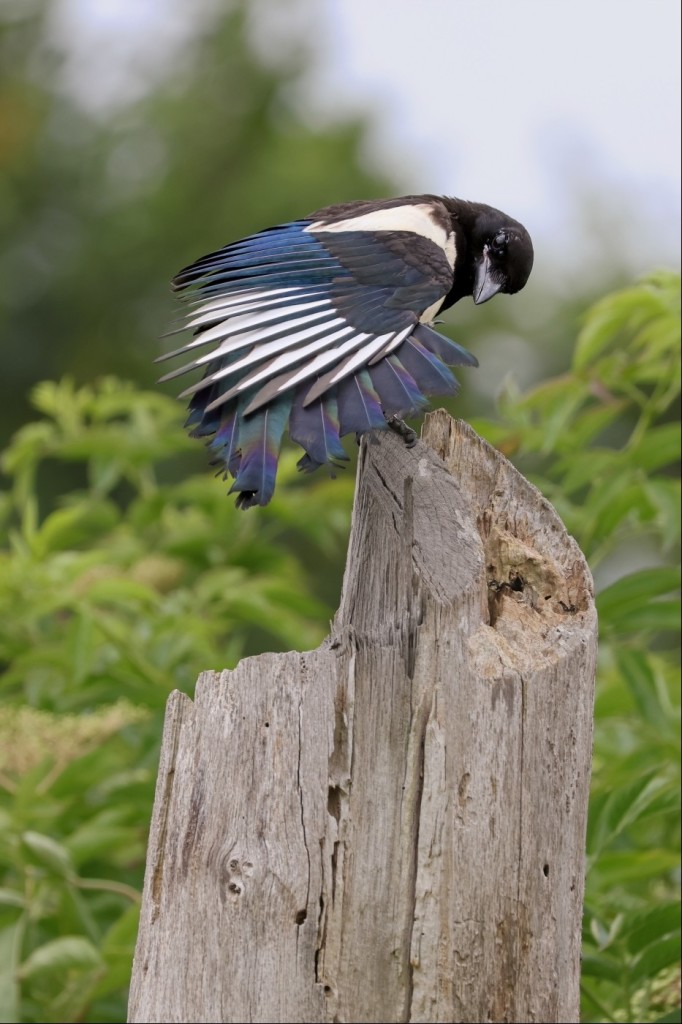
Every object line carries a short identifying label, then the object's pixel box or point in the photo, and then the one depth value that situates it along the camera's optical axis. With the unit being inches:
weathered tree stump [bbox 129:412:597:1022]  325.6
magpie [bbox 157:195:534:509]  330.9
